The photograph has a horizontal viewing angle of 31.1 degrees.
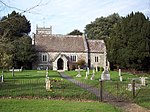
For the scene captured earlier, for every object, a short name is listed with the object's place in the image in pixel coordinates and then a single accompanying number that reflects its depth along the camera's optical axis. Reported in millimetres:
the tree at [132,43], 44094
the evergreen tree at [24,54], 56219
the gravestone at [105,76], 28286
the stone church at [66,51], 62031
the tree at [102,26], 82938
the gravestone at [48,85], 18938
